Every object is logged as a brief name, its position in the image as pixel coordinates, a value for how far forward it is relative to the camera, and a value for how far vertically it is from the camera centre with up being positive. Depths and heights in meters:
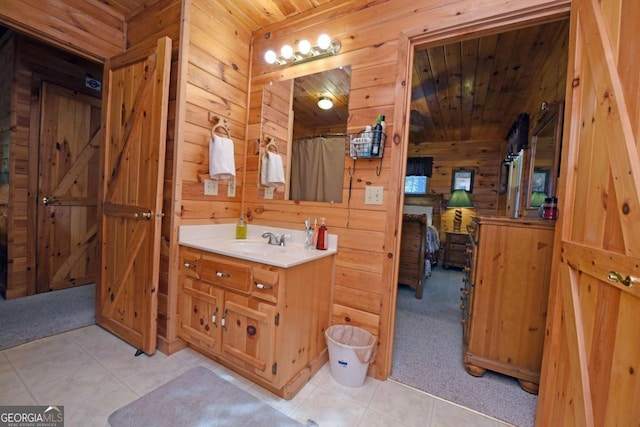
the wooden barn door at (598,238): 0.73 -0.06
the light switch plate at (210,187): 1.93 +0.07
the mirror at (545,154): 1.88 +0.53
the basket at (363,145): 1.60 +0.39
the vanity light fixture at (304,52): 1.78 +1.10
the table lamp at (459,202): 4.76 +0.19
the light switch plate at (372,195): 1.64 +0.08
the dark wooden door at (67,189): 2.66 -0.02
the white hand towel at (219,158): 1.86 +0.28
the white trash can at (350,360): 1.53 -0.94
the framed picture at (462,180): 5.04 +0.65
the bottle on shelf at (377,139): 1.58 +0.42
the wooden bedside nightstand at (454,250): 4.72 -0.70
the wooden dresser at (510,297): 1.57 -0.52
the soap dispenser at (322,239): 1.73 -0.24
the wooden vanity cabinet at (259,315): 1.38 -0.69
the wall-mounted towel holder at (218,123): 1.91 +0.57
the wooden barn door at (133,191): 1.71 +0.00
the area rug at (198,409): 1.25 -1.10
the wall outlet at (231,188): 2.12 +0.08
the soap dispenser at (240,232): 2.09 -0.27
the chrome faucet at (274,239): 1.88 -0.28
